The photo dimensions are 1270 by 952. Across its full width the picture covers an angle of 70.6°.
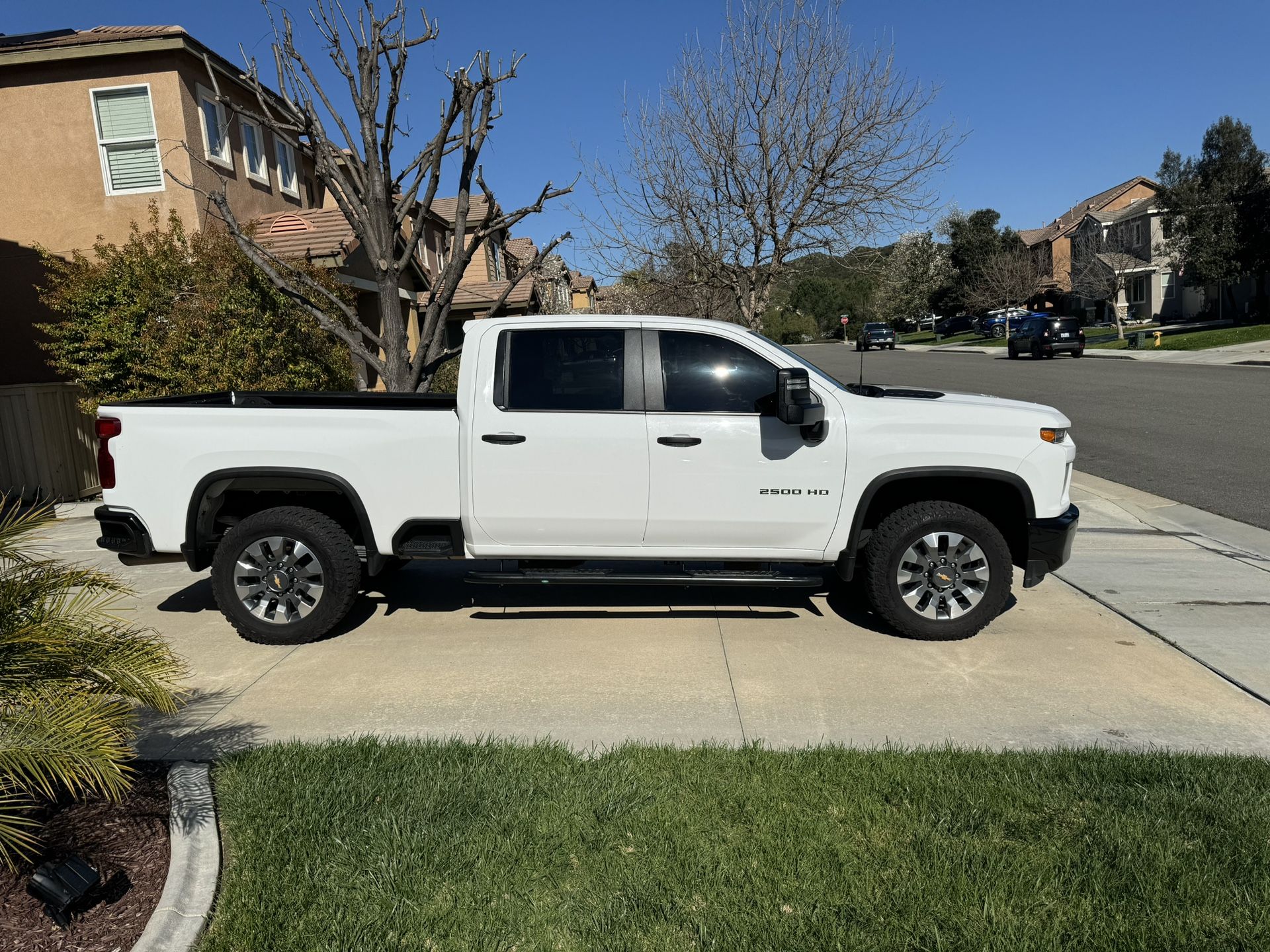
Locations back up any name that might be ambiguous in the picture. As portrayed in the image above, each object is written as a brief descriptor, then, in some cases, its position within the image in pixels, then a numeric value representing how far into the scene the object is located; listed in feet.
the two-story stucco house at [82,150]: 42.80
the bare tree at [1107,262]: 146.61
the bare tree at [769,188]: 36.50
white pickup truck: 17.46
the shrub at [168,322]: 34.14
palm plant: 8.59
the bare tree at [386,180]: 27.89
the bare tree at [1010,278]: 198.29
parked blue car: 188.14
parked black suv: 118.52
